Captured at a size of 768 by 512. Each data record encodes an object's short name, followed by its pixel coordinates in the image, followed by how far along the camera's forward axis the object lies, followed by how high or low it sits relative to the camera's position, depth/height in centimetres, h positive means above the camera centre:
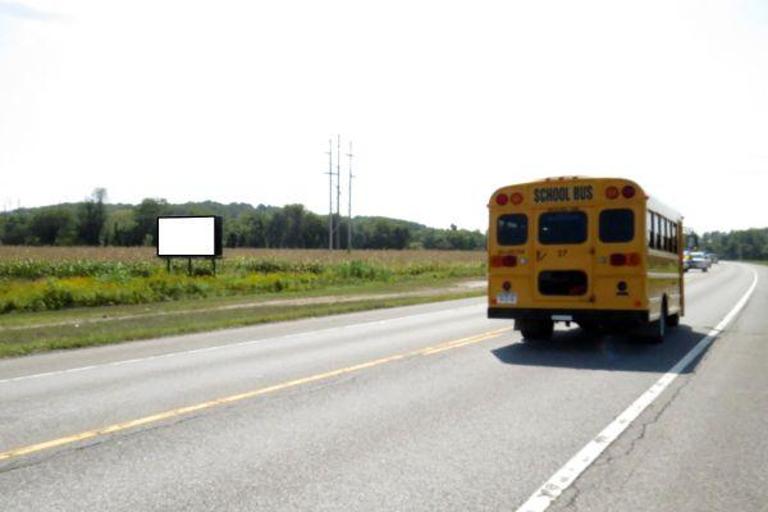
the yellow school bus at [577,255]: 1357 +0
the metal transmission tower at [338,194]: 7638 +567
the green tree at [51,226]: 11738 +391
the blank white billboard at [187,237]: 4103 +84
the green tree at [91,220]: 12188 +507
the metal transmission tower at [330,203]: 7365 +480
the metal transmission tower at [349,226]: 7262 +258
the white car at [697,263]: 7306 -63
